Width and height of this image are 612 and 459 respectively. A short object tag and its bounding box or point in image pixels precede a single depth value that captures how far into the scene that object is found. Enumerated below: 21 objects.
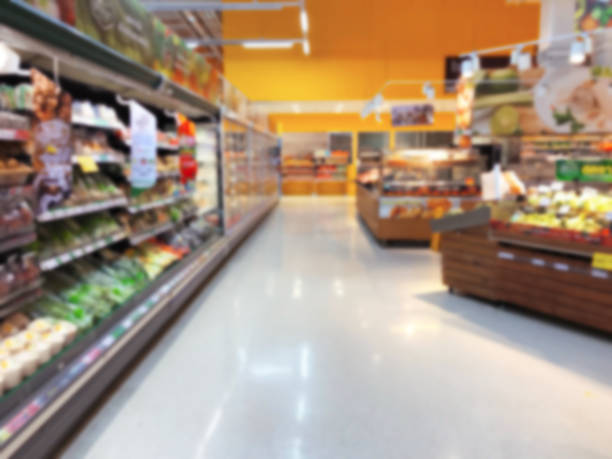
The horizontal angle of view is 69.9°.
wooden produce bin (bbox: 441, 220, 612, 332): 3.42
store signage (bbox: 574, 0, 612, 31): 5.95
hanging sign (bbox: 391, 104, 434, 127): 8.62
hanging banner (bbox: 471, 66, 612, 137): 5.50
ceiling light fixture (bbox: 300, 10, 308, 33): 7.95
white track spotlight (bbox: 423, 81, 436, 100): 8.04
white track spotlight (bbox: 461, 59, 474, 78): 6.98
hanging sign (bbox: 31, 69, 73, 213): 2.11
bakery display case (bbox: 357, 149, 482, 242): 7.05
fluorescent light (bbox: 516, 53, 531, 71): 6.00
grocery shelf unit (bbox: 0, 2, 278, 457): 1.90
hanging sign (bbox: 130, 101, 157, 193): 3.11
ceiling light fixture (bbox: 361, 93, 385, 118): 8.69
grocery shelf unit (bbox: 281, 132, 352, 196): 17.45
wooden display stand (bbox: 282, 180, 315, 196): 18.12
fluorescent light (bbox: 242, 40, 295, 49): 9.29
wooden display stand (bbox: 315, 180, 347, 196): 18.02
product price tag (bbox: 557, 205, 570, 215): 3.92
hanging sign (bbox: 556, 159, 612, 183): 4.46
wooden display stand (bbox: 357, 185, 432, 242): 7.09
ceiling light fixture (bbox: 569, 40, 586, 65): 5.23
